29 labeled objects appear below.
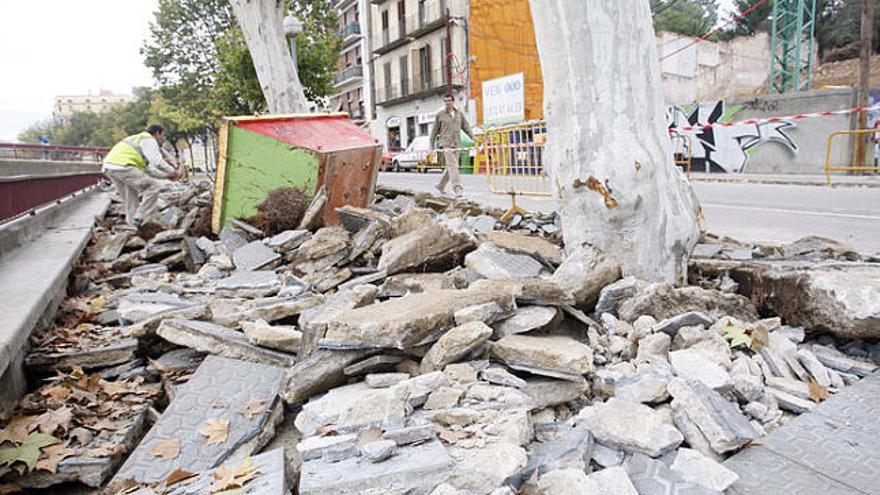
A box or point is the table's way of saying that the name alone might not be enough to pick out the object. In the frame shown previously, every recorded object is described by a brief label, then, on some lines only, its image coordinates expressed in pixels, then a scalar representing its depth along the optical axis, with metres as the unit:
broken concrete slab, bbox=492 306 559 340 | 2.46
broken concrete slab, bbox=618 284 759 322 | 2.74
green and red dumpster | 5.64
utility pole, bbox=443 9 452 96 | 28.55
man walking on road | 10.16
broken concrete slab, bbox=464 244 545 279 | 3.29
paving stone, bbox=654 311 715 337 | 2.55
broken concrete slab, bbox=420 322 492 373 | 2.18
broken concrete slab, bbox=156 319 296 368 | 2.62
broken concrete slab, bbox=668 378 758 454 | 1.78
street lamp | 11.60
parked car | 23.25
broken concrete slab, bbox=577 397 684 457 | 1.76
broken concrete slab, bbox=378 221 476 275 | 3.63
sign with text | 25.71
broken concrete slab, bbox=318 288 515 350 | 2.21
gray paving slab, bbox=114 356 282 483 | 1.95
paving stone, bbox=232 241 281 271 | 4.62
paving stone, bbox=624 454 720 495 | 1.59
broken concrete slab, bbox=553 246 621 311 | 2.96
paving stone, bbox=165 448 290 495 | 1.65
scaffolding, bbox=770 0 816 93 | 16.50
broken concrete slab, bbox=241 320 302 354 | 2.63
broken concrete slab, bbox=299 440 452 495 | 1.51
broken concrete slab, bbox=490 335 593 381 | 2.10
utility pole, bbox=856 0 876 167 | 13.69
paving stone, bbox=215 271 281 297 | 3.88
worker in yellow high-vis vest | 7.55
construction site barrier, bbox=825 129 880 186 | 13.56
